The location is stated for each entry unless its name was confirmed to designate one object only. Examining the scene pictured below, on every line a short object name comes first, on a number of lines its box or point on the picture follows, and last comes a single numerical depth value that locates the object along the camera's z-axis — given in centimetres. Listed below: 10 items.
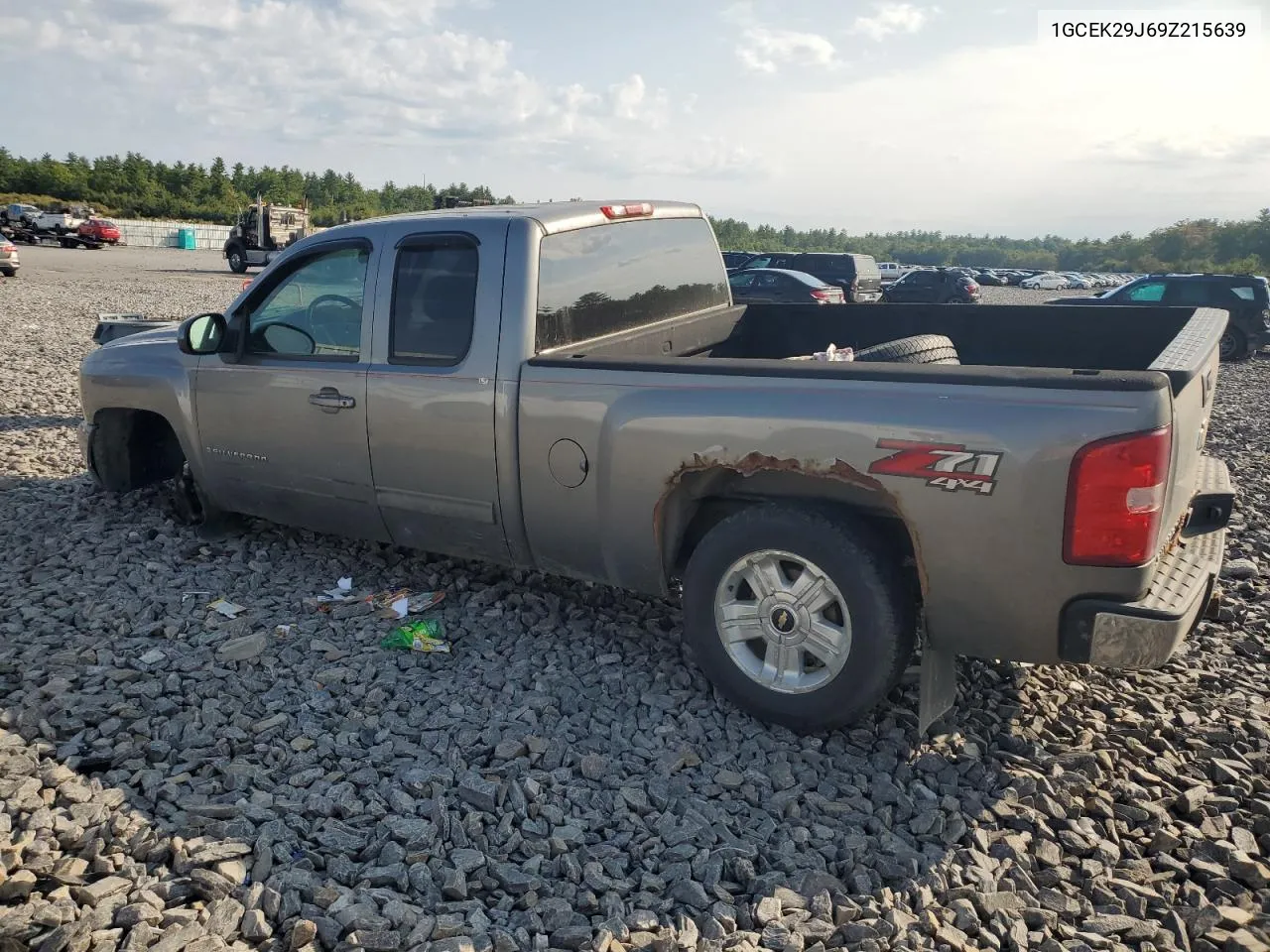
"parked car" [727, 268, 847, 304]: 2008
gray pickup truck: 306
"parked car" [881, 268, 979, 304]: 2944
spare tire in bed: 406
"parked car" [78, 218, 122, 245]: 4553
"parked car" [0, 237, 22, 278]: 2445
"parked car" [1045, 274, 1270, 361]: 1748
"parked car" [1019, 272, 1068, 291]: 5704
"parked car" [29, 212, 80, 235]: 4500
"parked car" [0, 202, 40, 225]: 4540
